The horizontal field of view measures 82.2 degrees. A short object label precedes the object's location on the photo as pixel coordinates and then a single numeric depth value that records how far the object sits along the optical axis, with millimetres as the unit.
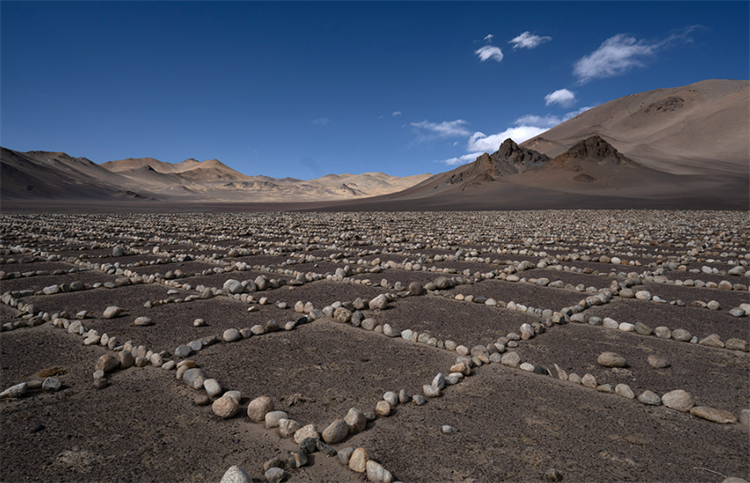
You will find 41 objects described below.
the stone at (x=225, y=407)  2488
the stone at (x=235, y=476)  1830
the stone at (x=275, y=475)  1928
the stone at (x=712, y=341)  3629
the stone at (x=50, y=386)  2792
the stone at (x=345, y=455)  2082
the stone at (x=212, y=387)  2760
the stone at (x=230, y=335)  3760
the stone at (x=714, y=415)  2441
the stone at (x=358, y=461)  2018
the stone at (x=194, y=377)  2863
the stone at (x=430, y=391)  2746
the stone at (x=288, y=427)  2307
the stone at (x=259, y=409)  2469
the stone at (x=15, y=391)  2674
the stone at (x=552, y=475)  1919
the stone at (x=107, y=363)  3084
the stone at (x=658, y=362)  3211
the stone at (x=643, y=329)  3957
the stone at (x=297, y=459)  2049
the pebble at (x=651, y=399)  2658
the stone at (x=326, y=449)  2146
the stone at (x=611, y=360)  3193
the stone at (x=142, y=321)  4141
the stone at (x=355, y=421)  2322
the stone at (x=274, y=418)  2389
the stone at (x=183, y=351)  3391
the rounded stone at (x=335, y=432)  2232
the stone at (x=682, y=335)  3795
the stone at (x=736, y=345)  3537
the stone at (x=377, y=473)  1911
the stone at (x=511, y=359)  3284
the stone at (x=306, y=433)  2234
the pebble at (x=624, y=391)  2762
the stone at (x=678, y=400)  2580
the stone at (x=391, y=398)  2643
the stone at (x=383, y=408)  2500
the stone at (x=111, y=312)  4402
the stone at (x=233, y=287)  5402
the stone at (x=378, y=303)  4781
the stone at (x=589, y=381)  2920
